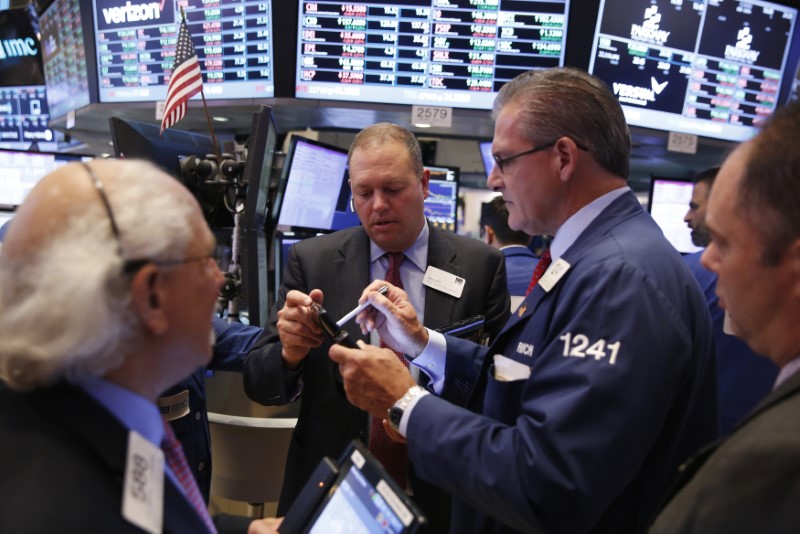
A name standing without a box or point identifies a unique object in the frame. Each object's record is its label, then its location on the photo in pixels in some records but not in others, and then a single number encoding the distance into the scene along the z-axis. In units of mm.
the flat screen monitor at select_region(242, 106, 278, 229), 2281
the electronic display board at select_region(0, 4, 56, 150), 5953
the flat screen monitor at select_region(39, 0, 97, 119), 4555
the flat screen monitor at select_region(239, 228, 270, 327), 2340
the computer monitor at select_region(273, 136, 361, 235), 3092
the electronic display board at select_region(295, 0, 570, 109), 3637
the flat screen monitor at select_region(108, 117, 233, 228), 2426
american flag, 2756
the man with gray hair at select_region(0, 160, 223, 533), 764
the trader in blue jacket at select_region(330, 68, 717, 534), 1103
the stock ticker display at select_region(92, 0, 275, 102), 3748
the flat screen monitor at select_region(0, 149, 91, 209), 4133
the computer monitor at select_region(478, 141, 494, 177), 4249
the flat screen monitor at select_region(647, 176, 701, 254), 4477
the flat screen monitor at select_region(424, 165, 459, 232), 4031
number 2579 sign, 3633
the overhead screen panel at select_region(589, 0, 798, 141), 3773
